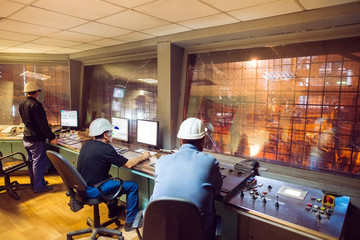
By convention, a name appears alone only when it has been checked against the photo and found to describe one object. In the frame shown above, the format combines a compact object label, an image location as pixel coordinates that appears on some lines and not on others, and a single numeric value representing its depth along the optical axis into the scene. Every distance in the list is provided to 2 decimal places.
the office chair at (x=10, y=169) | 3.39
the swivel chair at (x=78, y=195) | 2.16
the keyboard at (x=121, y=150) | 3.27
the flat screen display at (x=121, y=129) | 3.65
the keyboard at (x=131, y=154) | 3.07
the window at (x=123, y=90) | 3.73
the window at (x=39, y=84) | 4.82
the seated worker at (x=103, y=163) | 2.37
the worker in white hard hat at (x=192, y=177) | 1.47
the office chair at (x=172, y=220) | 1.22
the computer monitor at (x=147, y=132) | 3.19
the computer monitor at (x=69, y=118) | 4.61
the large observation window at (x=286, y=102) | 2.24
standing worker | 3.38
